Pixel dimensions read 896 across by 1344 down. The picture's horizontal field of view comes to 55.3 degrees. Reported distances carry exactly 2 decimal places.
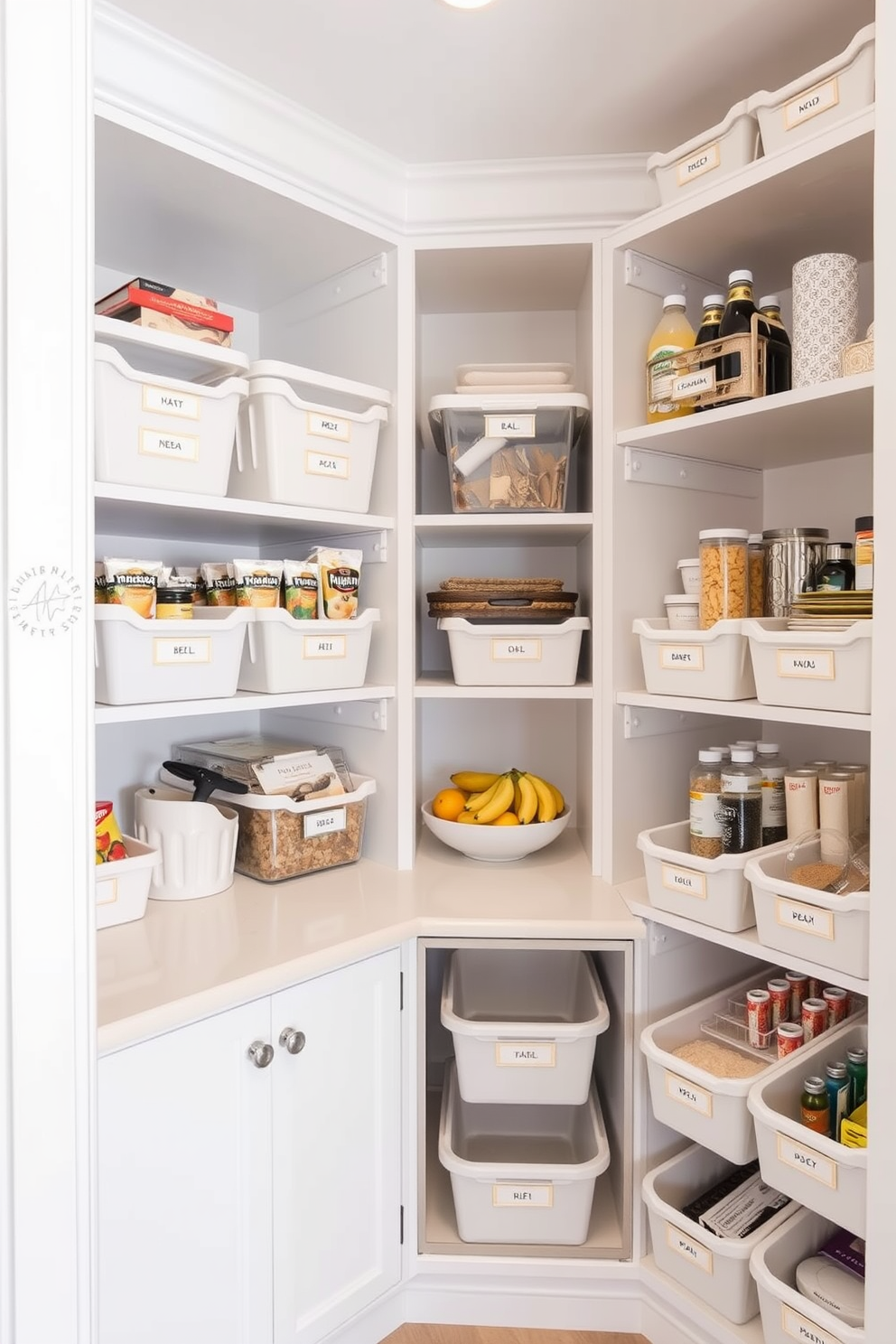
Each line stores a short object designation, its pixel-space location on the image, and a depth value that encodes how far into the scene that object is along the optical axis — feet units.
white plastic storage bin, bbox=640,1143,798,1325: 4.88
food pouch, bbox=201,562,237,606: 5.64
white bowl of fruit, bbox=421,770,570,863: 6.32
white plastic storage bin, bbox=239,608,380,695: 5.59
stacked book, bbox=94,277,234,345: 5.00
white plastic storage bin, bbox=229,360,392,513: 5.48
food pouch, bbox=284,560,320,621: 5.72
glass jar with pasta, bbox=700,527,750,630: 5.26
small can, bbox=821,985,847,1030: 5.11
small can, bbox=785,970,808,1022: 5.32
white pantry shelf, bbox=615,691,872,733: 4.26
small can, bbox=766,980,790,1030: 5.25
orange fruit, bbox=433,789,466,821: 6.56
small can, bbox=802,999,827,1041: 5.07
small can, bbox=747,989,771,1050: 5.14
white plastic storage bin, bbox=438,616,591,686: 6.16
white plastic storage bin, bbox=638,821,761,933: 4.89
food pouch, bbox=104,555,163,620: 4.90
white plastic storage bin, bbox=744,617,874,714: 4.24
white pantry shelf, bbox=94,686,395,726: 4.81
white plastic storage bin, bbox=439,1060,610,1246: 5.38
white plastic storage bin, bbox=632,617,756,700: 5.02
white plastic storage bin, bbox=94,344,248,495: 4.74
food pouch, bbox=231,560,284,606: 5.50
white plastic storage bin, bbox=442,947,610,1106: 5.37
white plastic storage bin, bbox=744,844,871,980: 4.19
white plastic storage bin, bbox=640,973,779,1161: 4.64
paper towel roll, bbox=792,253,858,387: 4.68
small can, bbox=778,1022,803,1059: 4.86
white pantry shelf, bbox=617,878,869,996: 4.33
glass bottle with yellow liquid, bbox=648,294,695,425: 5.49
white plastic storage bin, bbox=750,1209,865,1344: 4.24
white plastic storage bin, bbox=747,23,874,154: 4.34
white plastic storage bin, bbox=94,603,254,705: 4.86
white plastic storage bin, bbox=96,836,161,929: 5.17
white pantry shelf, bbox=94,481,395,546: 5.00
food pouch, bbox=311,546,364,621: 5.91
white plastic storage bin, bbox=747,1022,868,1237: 4.05
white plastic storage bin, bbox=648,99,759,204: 4.93
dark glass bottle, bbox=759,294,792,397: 5.07
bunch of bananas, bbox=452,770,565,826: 6.42
